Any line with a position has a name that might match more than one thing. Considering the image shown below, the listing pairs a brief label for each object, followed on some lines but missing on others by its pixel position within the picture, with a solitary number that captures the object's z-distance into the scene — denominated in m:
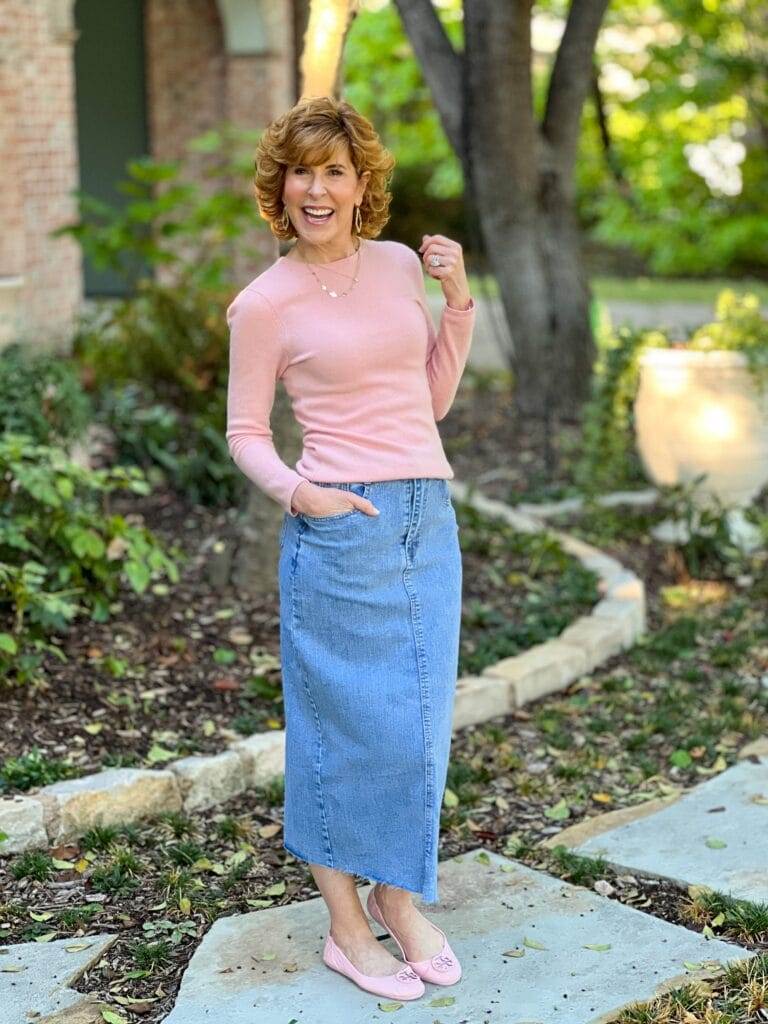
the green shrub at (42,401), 4.88
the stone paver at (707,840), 3.36
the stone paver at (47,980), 2.81
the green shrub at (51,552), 4.12
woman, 2.72
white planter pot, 6.01
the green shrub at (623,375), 6.16
